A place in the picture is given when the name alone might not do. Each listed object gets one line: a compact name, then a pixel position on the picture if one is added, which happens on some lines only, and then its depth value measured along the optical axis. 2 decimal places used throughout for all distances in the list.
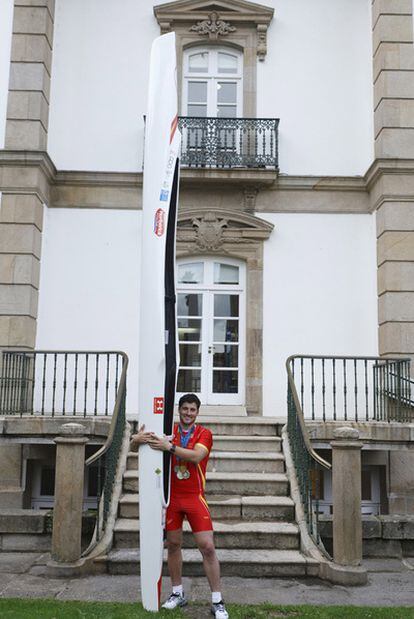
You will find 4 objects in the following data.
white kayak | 4.99
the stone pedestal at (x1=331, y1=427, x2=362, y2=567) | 6.40
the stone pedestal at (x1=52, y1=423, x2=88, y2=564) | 6.45
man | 5.20
